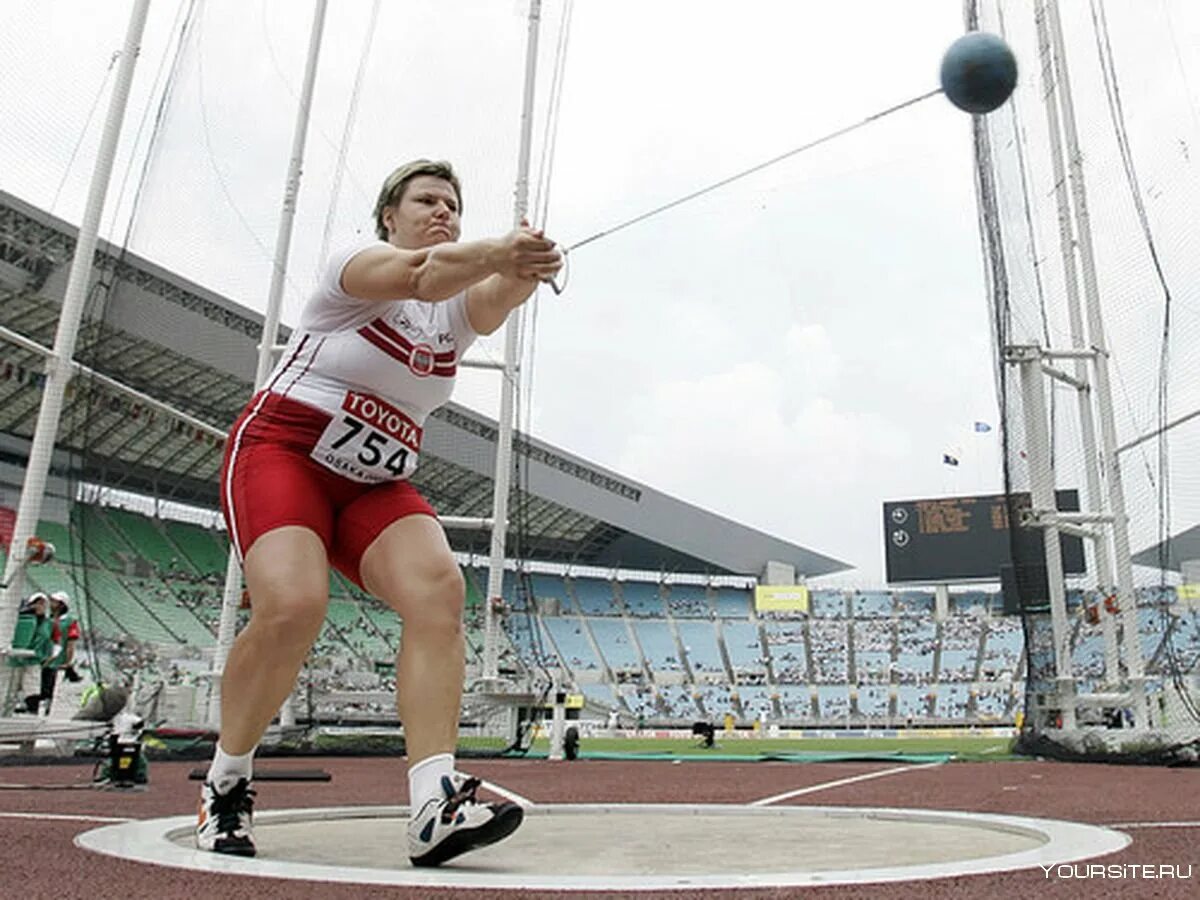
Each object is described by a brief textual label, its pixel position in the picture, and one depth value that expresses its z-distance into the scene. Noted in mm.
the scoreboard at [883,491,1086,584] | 40031
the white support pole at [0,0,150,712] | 6742
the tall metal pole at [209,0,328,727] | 9648
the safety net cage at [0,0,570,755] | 8805
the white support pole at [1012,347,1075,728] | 9453
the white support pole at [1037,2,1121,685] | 10133
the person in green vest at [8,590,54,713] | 7887
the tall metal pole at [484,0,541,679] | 9875
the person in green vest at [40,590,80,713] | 8203
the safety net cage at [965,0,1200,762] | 9359
